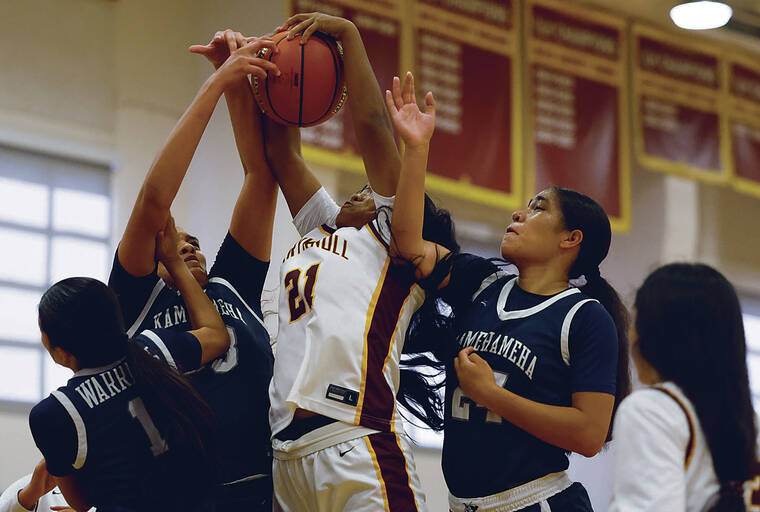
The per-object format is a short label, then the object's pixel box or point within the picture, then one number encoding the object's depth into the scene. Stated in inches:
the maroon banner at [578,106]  490.4
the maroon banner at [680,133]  519.2
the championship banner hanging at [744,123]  542.0
